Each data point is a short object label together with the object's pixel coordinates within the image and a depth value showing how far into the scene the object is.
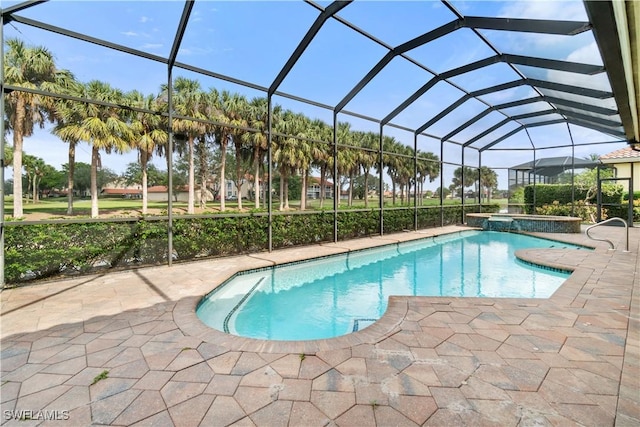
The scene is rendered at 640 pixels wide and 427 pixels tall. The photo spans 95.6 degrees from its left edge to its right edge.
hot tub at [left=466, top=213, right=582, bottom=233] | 11.50
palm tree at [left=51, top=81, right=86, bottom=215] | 5.80
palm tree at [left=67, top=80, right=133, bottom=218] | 6.45
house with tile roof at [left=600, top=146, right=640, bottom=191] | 15.64
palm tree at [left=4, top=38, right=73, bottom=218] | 5.33
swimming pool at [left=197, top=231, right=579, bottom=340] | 4.08
